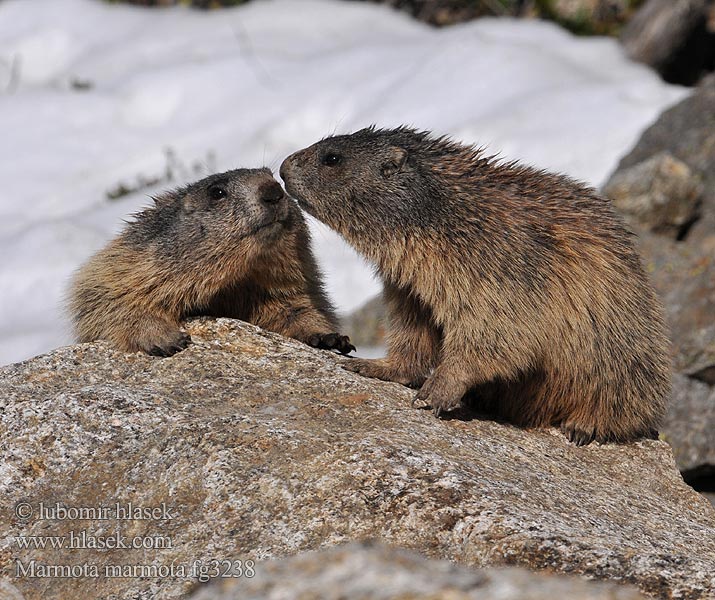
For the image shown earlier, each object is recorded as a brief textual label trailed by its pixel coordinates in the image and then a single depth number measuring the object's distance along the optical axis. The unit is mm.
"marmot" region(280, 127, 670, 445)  16234
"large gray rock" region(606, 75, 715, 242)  29078
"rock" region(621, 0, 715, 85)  40281
